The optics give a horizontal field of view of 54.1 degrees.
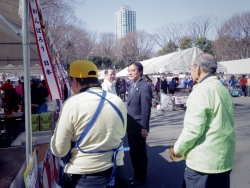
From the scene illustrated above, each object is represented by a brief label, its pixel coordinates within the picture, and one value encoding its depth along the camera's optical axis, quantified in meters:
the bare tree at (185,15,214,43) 45.78
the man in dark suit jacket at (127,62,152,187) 3.84
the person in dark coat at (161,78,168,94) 17.44
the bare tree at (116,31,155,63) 50.82
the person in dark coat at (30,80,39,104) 8.27
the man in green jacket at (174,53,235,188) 2.06
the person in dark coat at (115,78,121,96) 20.13
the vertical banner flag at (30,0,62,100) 2.46
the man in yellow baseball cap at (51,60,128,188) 1.78
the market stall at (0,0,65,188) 2.24
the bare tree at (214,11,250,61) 38.44
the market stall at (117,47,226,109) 12.87
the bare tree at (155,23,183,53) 46.88
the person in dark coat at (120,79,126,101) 19.51
